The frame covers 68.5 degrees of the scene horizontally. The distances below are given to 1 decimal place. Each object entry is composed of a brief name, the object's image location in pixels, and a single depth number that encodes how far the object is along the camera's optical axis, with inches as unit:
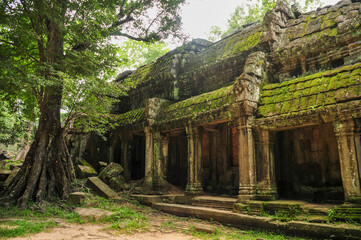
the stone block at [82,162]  468.8
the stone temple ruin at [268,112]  231.5
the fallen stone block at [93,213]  254.7
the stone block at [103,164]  461.4
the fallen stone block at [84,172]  422.6
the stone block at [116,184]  399.5
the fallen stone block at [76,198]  310.9
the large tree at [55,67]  296.8
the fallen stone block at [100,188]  356.5
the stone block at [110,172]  417.7
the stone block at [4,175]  395.2
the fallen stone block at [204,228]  227.9
